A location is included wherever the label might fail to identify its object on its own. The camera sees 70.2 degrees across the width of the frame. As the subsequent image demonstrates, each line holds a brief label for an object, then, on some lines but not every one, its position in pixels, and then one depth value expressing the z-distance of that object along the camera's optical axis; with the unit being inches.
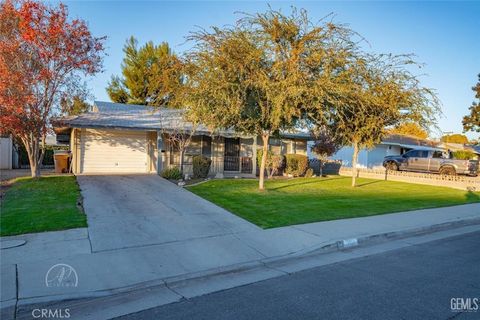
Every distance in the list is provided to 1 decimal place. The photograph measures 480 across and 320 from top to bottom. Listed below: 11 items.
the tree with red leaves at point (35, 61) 508.4
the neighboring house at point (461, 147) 1393.2
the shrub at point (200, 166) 662.5
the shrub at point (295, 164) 804.0
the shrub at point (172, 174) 627.5
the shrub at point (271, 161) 735.1
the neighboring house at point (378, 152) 1263.5
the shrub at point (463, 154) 1229.8
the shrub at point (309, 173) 831.1
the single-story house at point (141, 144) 650.8
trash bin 697.0
